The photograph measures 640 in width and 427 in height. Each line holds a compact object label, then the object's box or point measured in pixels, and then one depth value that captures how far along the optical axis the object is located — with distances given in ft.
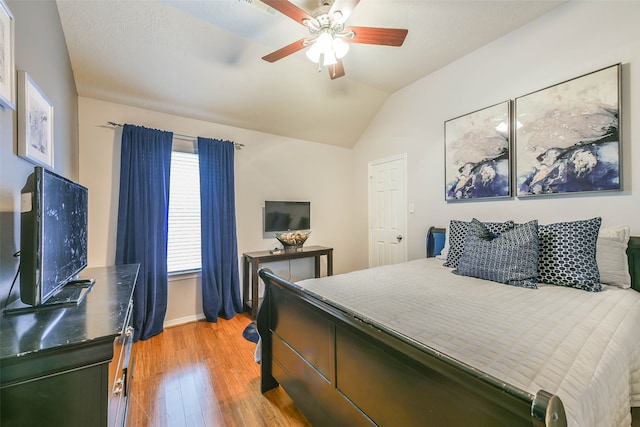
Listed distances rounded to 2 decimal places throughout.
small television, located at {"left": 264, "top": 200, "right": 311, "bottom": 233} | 11.84
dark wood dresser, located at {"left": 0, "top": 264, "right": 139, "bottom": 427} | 2.49
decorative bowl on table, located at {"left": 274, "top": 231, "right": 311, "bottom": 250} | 11.78
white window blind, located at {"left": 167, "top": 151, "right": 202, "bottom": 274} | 9.95
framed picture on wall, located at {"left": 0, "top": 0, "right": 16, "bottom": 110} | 3.52
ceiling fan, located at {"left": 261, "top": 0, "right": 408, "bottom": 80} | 5.37
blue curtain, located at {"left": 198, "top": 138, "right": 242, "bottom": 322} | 10.10
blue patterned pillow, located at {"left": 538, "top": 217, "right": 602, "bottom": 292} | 5.63
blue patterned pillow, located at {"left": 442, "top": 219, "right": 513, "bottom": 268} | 7.89
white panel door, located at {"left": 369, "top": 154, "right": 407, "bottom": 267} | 11.91
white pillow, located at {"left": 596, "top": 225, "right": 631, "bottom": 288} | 5.76
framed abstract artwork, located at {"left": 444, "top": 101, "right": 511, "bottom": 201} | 8.38
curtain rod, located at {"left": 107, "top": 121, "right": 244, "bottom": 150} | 9.96
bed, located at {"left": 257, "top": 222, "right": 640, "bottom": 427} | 2.48
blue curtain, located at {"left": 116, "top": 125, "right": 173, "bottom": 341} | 8.71
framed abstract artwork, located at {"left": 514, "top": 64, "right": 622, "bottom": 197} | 6.37
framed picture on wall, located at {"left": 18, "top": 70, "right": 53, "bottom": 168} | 4.10
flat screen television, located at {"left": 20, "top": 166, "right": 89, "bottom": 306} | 3.21
